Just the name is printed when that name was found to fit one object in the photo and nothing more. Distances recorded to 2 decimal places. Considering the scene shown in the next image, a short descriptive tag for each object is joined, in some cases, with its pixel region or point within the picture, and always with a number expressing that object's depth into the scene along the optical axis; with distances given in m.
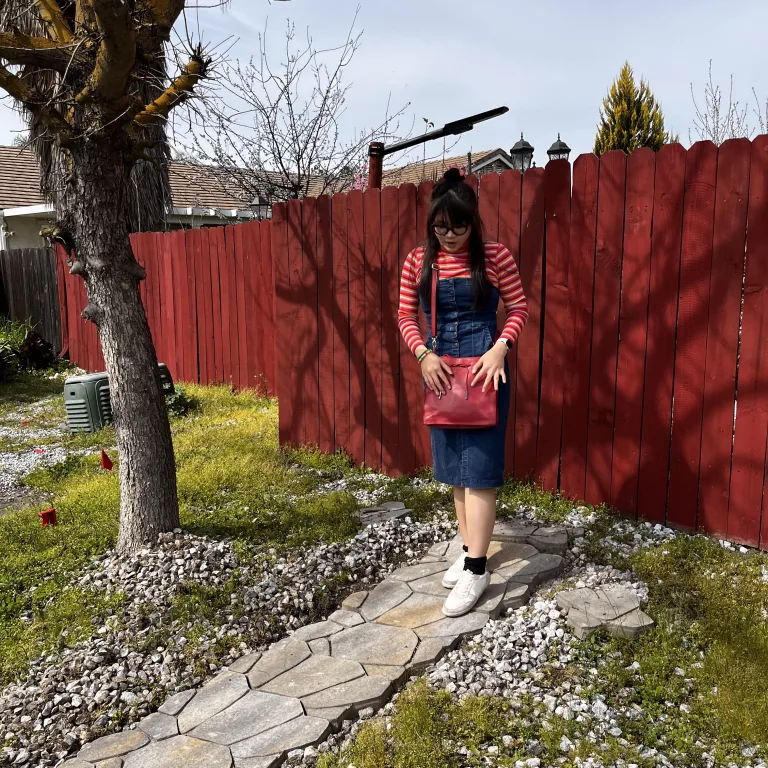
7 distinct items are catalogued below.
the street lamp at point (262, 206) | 11.31
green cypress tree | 17.23
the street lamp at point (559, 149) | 10.00
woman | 2.76
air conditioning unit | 6.90
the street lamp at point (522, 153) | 10.19
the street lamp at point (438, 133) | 5.34
